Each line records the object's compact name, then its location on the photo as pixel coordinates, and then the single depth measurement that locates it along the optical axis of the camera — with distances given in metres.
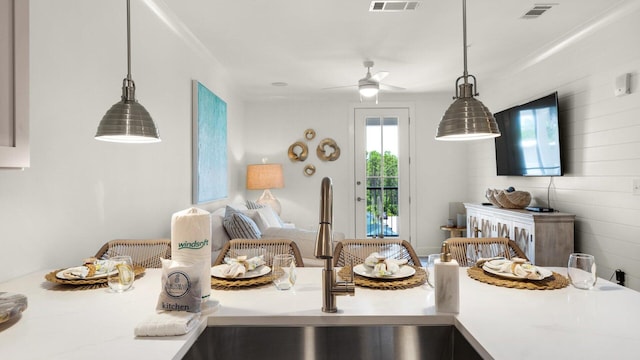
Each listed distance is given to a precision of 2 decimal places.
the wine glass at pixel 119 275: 1.35
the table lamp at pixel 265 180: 5.63
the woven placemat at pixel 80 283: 1.41
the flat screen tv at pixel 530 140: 3.76
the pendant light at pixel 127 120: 1.47
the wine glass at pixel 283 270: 1.37
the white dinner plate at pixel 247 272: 1.47
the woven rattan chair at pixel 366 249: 2.04
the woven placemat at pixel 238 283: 1.41
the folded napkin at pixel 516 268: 1.44
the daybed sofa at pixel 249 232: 2.85
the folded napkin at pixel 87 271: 1.44
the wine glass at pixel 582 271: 1.35
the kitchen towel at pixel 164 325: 0.98
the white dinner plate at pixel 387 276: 1.46
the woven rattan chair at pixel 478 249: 2.03
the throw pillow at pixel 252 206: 4.74
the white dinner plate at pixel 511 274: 1.44
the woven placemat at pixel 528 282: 1.38
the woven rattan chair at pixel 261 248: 2.06
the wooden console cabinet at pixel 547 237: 3.48
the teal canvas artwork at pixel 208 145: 3.64
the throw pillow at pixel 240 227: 3.16
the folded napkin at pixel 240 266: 1.47
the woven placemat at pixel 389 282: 1.40
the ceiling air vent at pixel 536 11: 2.99
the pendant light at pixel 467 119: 1.47
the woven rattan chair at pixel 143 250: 1.99
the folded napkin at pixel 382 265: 1.47
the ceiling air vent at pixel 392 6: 2.90
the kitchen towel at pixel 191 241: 1.18
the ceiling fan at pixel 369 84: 4.27
